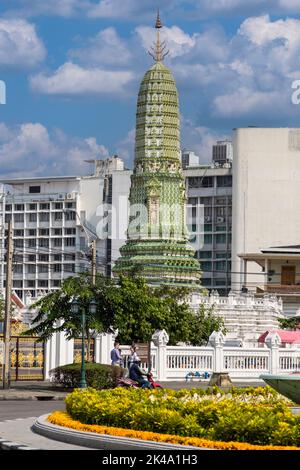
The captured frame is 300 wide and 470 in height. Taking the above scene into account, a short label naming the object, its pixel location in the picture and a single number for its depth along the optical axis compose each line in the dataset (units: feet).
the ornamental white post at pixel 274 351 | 186.80
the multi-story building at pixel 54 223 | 508.53
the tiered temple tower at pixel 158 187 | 329.93
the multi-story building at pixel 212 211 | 487.61
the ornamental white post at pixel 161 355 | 176.76
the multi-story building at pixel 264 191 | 454.81
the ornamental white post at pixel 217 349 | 182.50
